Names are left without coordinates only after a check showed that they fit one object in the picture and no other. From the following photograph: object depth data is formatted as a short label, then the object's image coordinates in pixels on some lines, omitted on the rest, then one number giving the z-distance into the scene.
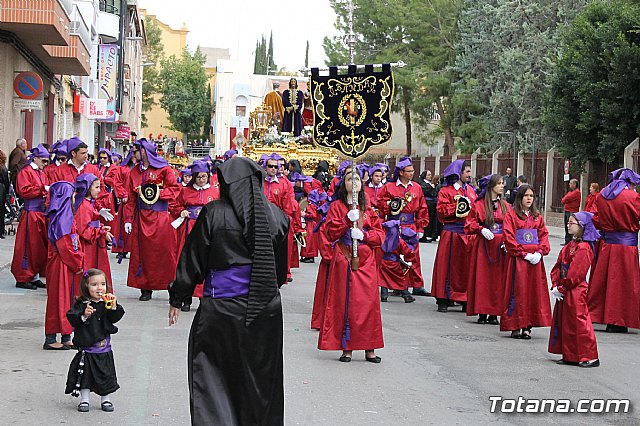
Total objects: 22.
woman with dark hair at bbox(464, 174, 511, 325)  12.91
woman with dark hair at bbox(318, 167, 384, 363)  10.07
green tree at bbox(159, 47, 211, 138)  86.69
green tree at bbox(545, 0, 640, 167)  31.23
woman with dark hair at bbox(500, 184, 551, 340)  11.74
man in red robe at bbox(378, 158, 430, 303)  14.62
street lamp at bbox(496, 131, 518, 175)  41.64
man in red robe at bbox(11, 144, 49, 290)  14.39
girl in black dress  7.76
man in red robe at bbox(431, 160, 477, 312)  14.13
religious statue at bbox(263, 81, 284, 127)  30.66
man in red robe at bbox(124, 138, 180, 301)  14.00
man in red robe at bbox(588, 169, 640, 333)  12.67
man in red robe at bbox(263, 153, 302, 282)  16.59
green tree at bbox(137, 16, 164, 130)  99.25
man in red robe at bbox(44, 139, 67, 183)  13.89
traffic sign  23.89
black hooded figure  6.41
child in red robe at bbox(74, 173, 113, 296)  10.30
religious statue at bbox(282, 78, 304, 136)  30.36
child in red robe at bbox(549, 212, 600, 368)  10.20
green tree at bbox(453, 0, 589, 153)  43.41
